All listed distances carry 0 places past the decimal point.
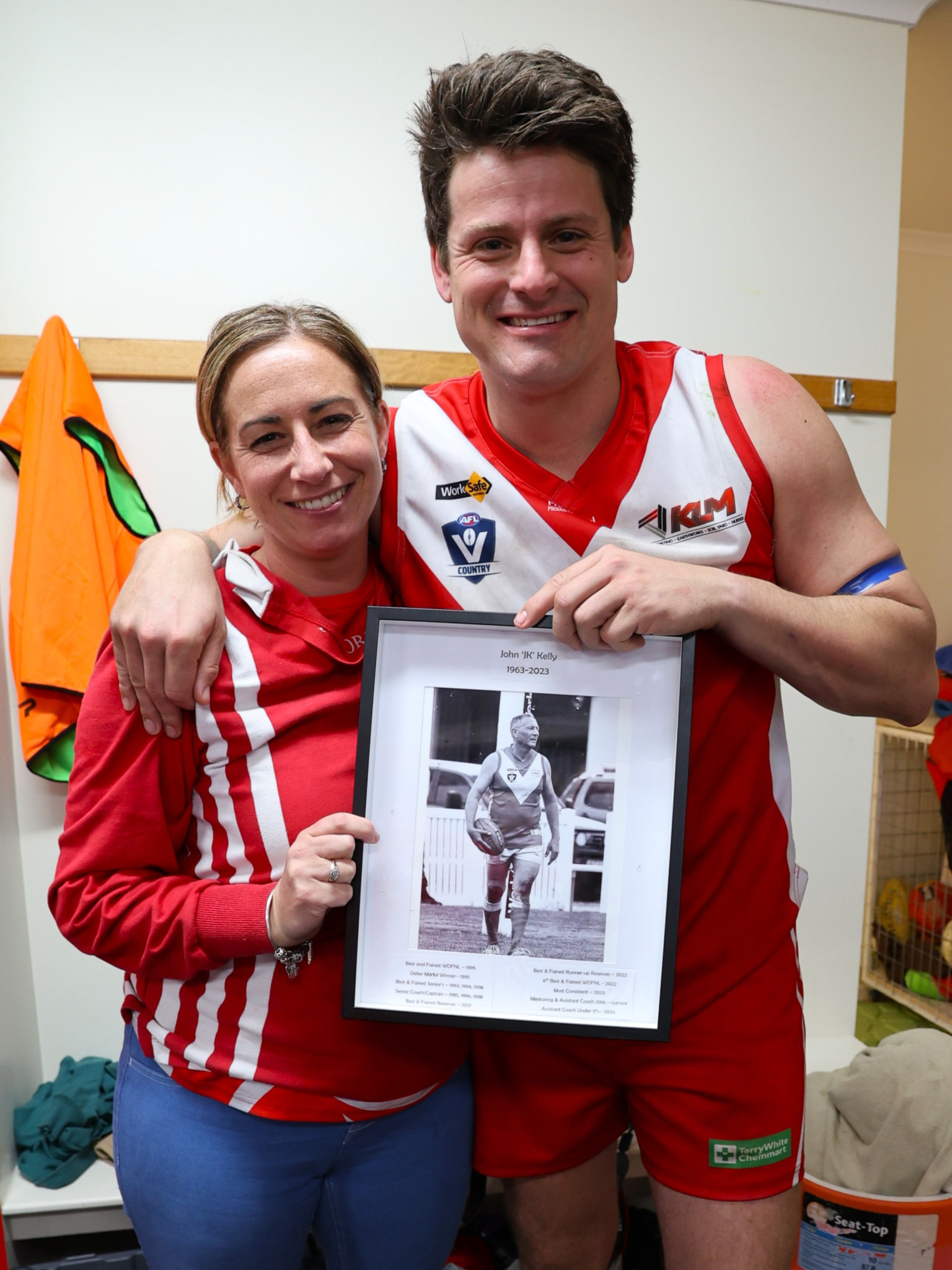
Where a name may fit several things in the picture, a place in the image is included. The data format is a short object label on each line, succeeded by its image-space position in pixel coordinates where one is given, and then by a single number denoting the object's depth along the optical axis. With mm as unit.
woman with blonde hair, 1004
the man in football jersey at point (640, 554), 1024
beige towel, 1761
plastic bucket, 1671
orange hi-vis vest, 1981
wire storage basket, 3125
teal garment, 1977
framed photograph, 962
